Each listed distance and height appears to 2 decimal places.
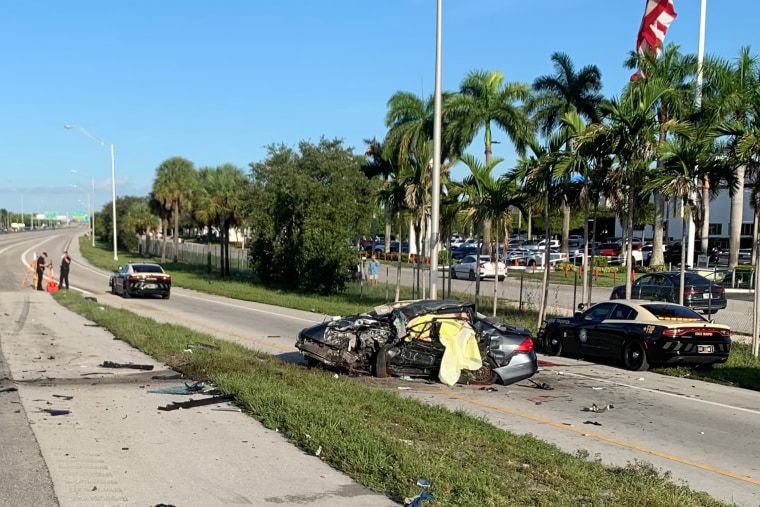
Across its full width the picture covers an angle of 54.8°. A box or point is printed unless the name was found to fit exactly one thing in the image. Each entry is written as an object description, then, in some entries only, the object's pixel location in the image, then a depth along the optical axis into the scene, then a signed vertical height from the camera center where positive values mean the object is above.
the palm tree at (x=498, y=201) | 20.27 +0.80
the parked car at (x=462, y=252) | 59.87 -1.86
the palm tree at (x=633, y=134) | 17.02 +2.28
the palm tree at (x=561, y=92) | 45.69 +8.74
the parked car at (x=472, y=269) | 41.39 -2.28
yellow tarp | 11.42 -1.91
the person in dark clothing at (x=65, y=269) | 32.95 -1.93
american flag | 36.12 +10.43
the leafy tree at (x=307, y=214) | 33.59 +0.70
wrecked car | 11.60 -1.87
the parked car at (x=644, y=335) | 13.66 -2.03
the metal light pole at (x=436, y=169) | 18.55 +1.53
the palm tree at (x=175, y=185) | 66.12 +3.84
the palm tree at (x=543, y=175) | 18.75 +1.46
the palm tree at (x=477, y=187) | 20.64 +1.24
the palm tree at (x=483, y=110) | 30.05 +5.24
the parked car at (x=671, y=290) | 23.75 -1.95
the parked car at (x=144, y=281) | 30.89 -2.29
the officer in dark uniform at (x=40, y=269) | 33.44 -1.97
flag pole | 18.91 +3.84
